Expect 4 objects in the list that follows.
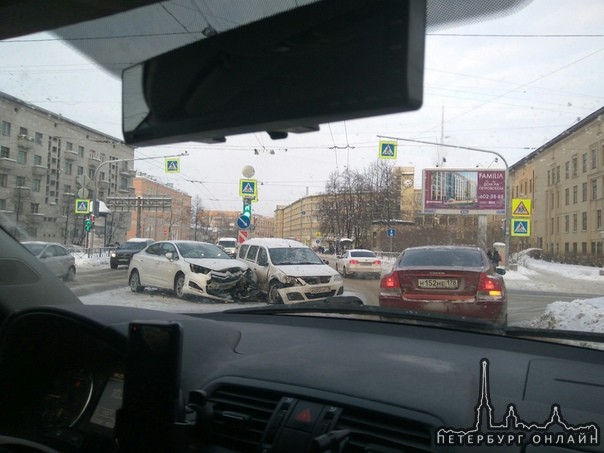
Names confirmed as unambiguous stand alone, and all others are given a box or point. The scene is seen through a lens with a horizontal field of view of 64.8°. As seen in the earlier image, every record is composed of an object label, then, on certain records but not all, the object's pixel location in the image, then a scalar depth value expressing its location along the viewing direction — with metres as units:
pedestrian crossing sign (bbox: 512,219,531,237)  6.65
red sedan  5.06
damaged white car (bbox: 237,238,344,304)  7.09
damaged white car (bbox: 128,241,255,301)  6.46
